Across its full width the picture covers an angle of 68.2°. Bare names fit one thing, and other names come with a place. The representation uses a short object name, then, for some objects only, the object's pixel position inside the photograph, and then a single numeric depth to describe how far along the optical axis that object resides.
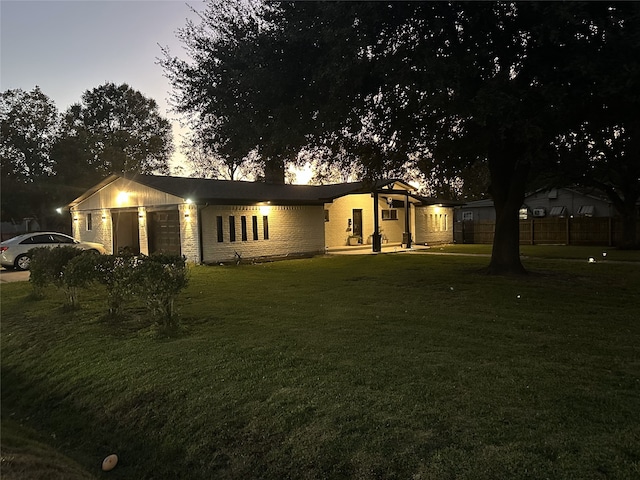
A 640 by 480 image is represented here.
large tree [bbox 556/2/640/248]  7.22
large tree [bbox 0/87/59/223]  34.81
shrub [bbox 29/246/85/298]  9.50
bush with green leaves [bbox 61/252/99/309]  8.56
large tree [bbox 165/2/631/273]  8.02
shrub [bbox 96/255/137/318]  7.67
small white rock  4.01
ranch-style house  18.67
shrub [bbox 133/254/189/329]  7.09
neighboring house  29.94
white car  17.67
